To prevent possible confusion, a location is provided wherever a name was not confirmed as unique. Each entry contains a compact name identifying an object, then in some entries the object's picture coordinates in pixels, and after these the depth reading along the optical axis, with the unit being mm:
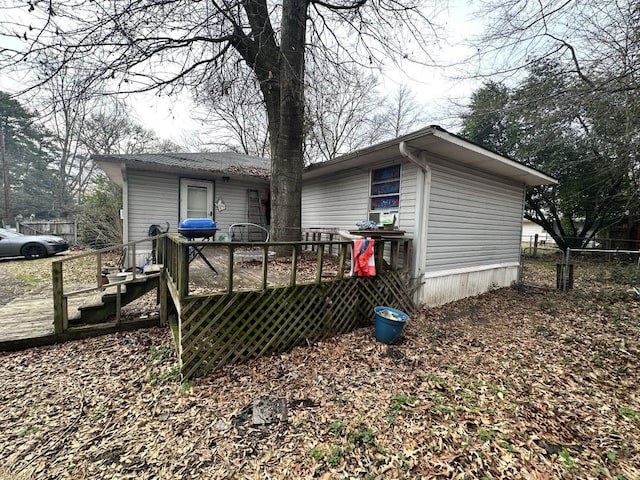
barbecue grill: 3922
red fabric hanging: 3932
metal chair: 8758
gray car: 9203
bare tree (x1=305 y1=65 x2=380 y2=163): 7578
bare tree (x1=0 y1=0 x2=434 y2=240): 3555
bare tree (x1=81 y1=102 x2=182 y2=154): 15758
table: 4621
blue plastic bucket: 3539
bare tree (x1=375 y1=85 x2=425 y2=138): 18812
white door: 7980
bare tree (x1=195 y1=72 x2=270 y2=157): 5992
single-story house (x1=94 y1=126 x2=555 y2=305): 4965
